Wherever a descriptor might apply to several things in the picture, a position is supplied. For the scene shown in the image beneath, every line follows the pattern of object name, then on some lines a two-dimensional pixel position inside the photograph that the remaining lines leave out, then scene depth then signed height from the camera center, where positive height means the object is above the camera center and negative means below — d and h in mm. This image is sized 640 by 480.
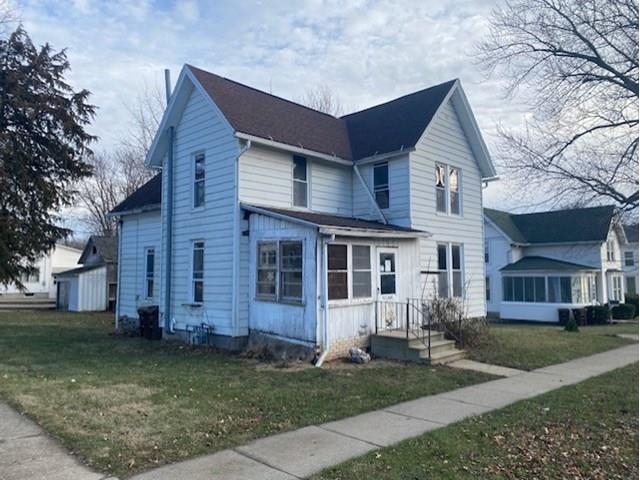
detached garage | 29234 -393
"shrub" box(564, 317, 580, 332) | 19906 -2035
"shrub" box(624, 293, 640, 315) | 31772 -1427
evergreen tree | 20047 +6042
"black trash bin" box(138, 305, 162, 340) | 15523 -1393
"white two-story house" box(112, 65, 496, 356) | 11625 +2031
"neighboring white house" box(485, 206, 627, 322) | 26953 +1013
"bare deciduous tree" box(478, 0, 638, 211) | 12133 +5701
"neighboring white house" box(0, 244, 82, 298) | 43438 +1187
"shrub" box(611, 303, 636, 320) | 27844 -1975
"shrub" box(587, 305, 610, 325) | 26125 -2060
